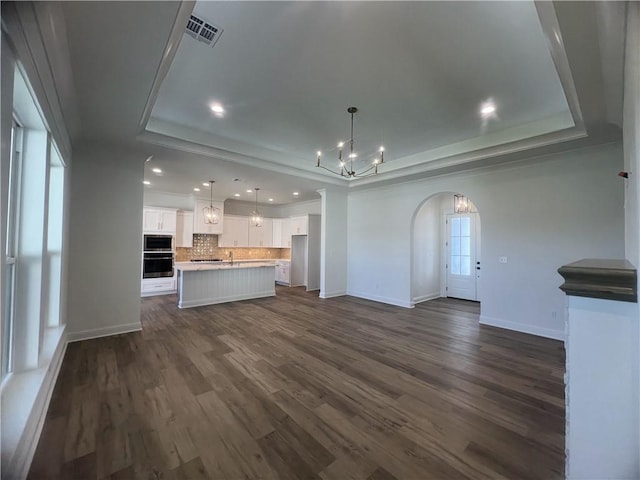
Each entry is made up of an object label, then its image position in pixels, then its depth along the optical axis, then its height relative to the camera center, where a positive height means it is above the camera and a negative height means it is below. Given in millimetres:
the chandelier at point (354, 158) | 3409 +1704
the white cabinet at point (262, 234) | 9266 +316
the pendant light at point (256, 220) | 7875 +703
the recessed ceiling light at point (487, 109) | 3256 +1753
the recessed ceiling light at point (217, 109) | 3334 +1727
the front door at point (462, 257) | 6633 -266
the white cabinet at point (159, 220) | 6862 +571
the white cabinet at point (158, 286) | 6729 -1159
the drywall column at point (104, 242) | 3758 -14
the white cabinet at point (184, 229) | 7652 +378
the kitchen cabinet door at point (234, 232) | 8641 +346
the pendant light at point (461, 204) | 6757 +1081
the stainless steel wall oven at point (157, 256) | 6728 -376
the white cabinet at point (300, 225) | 8258 +603
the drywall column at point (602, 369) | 1099 -523
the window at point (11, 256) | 2128 -139
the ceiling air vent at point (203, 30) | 2064 +1727
